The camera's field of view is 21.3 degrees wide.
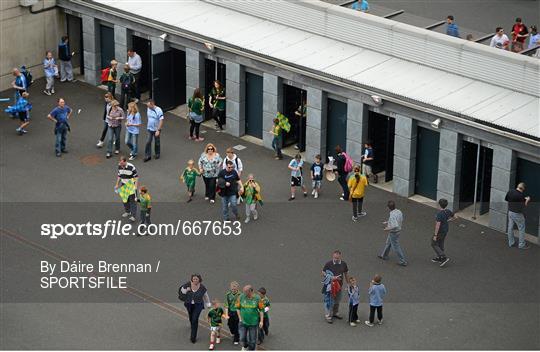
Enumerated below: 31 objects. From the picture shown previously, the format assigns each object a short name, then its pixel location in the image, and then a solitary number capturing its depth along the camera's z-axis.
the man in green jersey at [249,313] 28.94
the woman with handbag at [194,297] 29.44
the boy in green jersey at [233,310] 29.23
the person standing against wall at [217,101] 41.16
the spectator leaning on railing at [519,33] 41.00
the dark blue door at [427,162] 36.56
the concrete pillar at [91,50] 44.60
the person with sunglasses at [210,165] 36.28
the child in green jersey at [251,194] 35.16
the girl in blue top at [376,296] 30.22
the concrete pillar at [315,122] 38.65
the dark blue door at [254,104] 40.50
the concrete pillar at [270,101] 39.62
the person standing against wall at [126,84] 42.28
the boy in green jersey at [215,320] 29.17
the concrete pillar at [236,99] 40.59
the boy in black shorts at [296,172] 36.47
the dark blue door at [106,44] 44.56
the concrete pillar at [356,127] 37.72
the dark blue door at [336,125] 38.53
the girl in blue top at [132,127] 38.88
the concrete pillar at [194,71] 41.62
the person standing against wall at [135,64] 43.00
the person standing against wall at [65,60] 45.00
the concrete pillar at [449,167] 35.69
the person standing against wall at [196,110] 40.31
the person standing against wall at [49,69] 43.88
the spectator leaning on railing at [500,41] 39.25
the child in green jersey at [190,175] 36.34
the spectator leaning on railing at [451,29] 40.59
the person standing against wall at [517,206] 33.72
